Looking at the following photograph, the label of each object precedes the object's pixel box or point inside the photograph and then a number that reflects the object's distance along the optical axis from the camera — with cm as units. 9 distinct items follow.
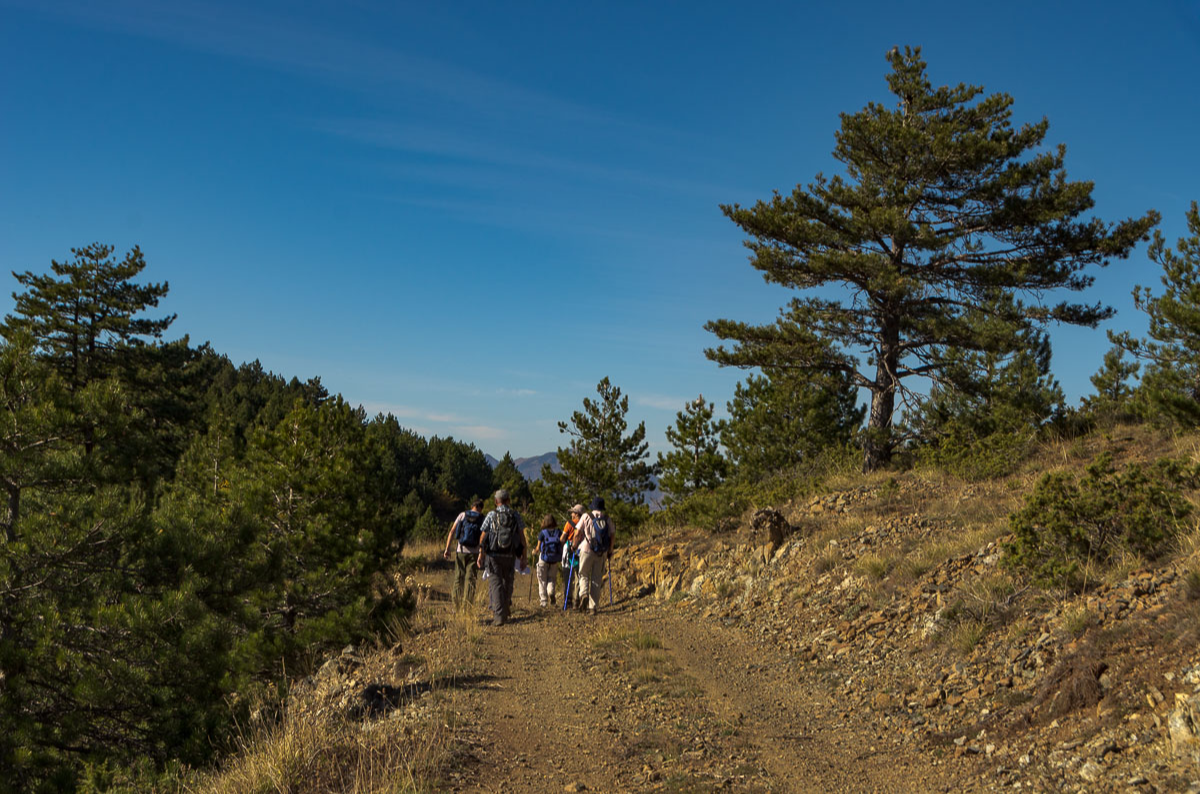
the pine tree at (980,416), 1393
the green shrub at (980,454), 1338
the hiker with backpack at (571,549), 1290
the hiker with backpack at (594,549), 1223
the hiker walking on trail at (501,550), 1118
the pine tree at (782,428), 2473
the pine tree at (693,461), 2425
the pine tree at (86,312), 2478
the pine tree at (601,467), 2505
